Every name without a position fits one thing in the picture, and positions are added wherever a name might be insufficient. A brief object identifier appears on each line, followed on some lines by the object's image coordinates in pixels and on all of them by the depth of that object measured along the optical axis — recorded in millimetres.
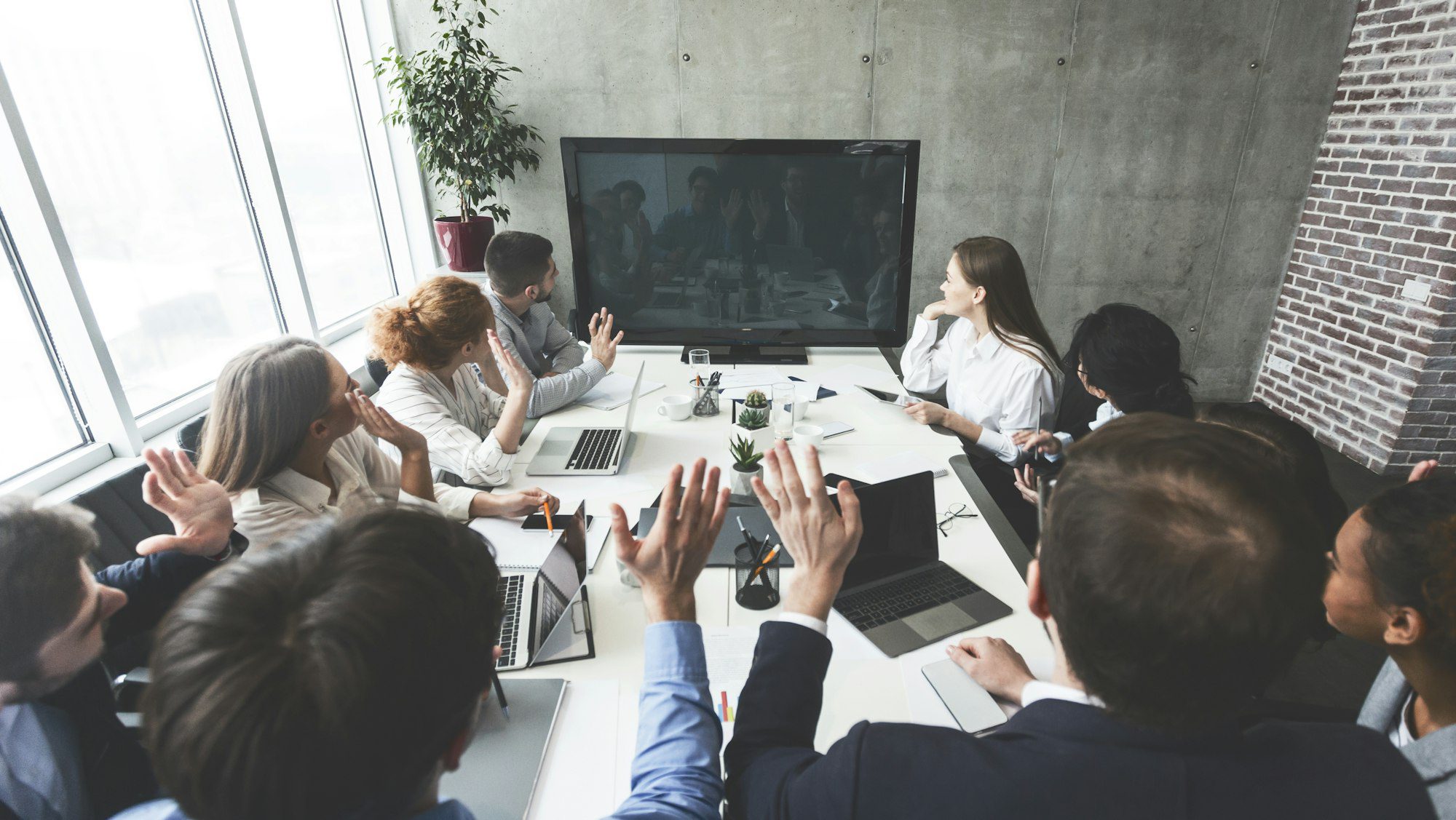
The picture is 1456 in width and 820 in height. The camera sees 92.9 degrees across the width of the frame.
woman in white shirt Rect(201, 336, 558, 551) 1423
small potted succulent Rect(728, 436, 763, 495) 1846
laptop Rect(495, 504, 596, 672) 1279
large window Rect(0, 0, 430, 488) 2123
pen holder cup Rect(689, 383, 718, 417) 2453
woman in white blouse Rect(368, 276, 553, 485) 1999
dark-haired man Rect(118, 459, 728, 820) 494
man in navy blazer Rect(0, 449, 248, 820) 931
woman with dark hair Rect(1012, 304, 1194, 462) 2018
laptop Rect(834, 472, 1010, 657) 1352
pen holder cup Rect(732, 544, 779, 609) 1415
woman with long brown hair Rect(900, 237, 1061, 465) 2391
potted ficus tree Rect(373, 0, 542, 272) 3584
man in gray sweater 2469
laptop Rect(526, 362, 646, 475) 2016
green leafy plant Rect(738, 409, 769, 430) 2137
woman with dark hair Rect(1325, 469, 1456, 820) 974
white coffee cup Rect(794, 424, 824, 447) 2188
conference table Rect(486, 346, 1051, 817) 1075
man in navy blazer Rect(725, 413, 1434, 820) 614
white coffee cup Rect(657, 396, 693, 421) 2391
